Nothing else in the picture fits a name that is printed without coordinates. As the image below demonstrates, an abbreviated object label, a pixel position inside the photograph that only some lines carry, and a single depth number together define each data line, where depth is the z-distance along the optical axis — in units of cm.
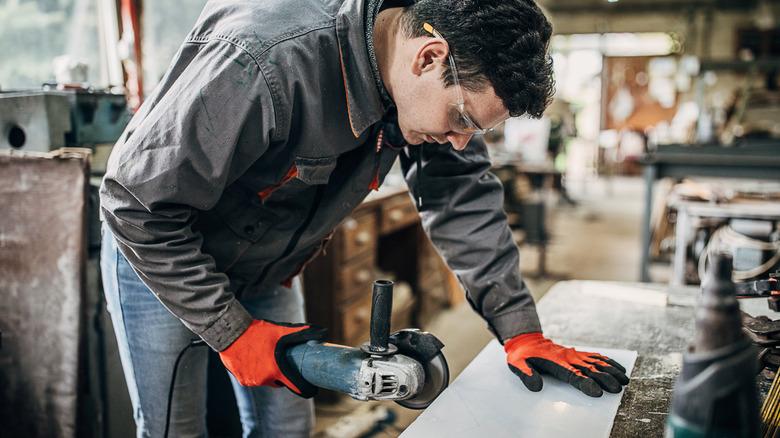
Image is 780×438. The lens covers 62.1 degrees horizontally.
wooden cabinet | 250
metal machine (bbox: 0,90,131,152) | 160
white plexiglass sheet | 91
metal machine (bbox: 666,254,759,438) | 53
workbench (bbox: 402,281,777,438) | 98
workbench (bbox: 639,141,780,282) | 339
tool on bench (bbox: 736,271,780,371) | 102
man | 91
